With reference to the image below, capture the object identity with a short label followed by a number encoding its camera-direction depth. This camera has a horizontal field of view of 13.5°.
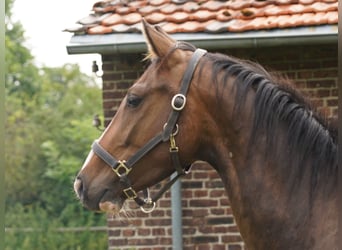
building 11.78
